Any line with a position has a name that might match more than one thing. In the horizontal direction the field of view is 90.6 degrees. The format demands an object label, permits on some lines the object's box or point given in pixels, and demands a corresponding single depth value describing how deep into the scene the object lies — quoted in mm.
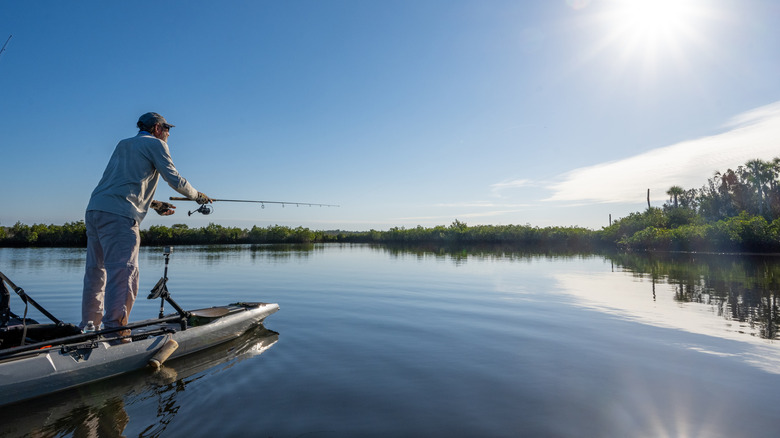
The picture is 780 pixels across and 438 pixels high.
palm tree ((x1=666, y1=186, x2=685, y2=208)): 75069
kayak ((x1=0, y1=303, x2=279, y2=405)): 3715
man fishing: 4625
